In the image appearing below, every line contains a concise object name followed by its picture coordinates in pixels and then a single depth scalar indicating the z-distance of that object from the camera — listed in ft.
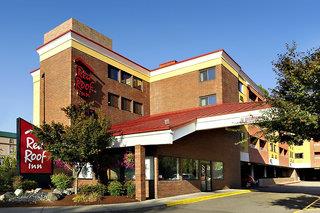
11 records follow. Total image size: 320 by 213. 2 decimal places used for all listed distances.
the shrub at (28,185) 52.73
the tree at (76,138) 49.15
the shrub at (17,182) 51.82
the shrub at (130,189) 53.15
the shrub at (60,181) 55.68
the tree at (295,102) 35.69
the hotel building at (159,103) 55.89
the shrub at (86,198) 46.06
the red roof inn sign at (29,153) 54.14
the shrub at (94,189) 48.46
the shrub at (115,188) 52.35
